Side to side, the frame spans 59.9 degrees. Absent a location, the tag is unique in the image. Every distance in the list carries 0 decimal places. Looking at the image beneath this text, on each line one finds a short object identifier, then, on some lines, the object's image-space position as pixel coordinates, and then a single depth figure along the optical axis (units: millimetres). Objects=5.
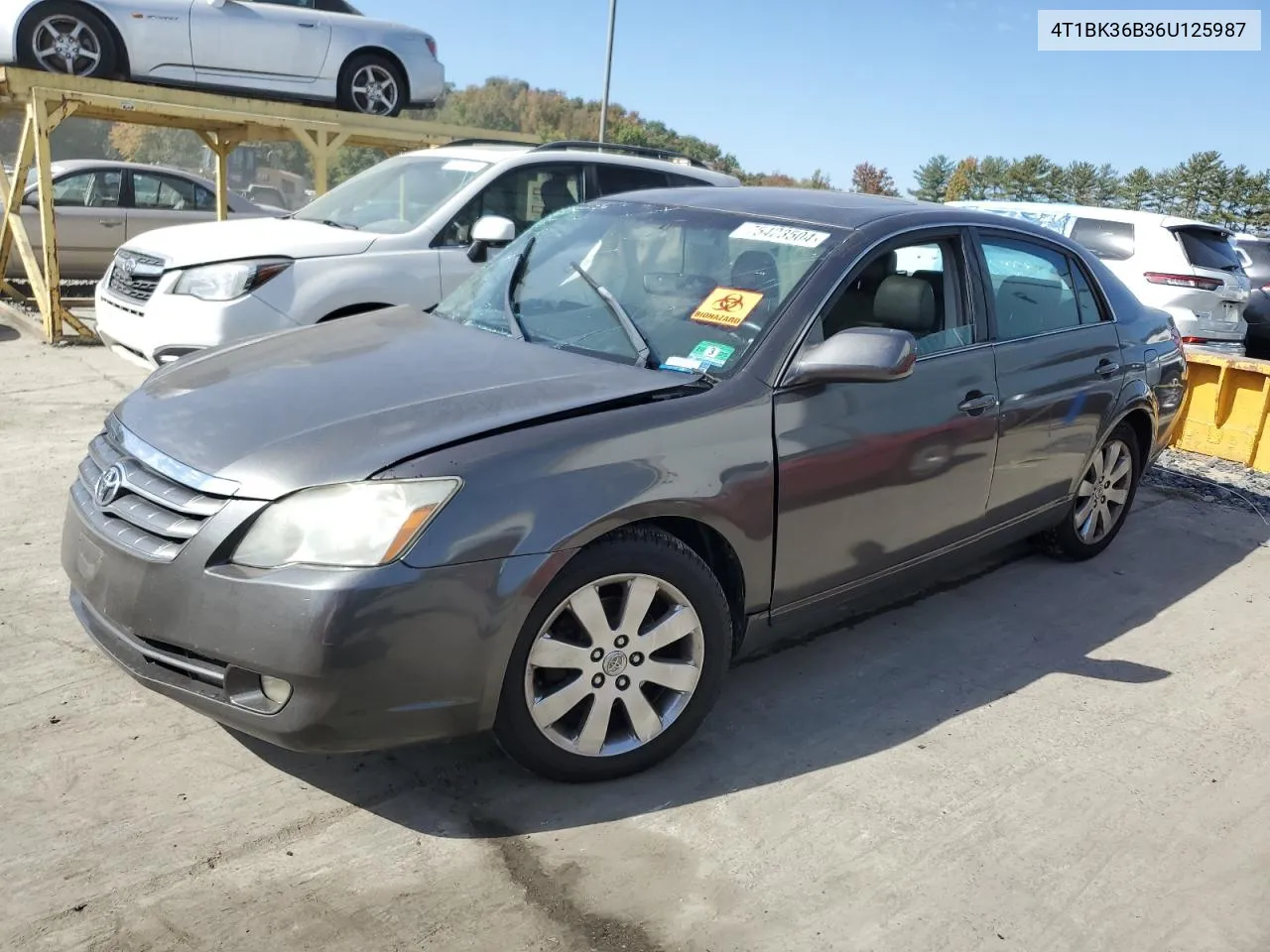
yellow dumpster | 7527
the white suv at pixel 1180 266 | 10781
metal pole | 20703
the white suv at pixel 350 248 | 6090
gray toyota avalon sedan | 2672
